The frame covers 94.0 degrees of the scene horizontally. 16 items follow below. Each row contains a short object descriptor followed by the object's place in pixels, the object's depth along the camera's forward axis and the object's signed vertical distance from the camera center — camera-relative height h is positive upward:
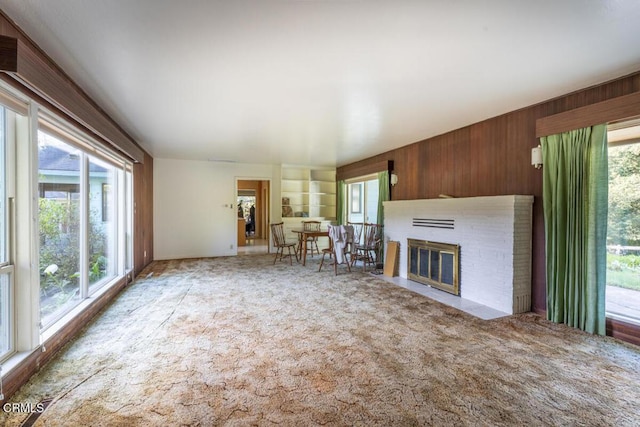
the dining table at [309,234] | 5.86 -0.47
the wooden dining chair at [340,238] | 5.39 -0.50
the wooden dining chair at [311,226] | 6.84 -0.39
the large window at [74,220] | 2.50 -0.11
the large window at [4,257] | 1.97 -0.32
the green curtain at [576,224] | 2.70 -0.13
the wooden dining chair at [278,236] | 6.31 -0.56
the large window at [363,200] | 6.70 +0.24
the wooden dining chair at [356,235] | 5.50 -0.55
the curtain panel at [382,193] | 5.81 +0.34
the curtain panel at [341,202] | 7.70 +0.21
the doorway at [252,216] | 9.16 -0.21
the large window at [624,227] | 2.69 -0.15
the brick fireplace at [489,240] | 3.31 -0.37
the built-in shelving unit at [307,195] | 7.86 +0.41
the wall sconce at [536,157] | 3.18 +0.58
